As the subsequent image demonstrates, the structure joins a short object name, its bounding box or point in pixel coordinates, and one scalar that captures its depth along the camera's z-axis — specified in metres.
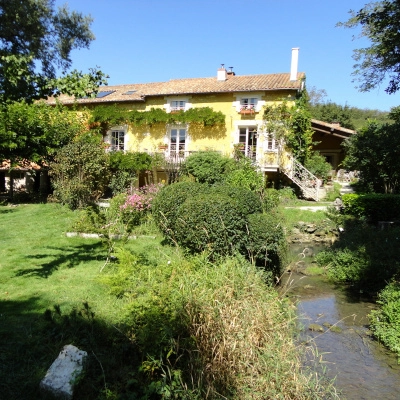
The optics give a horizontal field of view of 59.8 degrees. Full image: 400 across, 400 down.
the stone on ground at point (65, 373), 3.30
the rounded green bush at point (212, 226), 6.69
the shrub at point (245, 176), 13.82
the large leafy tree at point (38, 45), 3.61
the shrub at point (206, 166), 17.11
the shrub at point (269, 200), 10.44
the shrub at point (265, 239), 6.73
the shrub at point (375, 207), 12.97
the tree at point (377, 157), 14.70
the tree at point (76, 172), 13.98
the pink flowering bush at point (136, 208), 10.75
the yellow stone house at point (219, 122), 19.02
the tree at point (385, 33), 8.46
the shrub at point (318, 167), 19.87
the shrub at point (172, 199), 7.95
